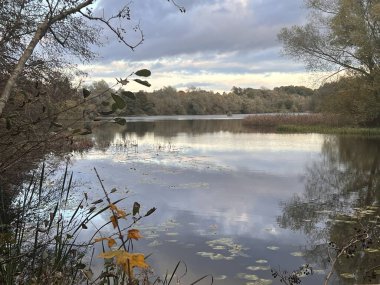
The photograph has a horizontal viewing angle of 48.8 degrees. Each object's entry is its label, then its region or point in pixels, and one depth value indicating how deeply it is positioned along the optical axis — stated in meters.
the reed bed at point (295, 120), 31.59
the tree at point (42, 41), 6.91
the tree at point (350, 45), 24.75
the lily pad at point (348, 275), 4.95
